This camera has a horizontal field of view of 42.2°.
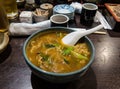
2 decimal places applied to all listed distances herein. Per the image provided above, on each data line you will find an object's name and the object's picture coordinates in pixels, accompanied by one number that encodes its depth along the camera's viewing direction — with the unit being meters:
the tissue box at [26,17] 0.86
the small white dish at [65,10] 0.88
